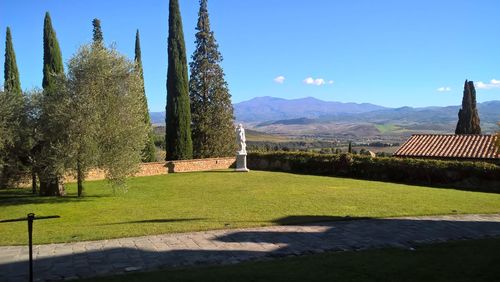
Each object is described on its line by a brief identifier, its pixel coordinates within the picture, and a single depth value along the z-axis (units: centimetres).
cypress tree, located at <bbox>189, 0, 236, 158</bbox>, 3909
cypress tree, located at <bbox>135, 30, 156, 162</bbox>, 3347
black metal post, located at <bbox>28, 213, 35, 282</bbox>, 522
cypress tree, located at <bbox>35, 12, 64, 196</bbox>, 1912
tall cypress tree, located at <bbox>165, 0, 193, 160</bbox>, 3259
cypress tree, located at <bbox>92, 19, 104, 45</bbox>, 3647
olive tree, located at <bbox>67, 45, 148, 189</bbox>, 1677
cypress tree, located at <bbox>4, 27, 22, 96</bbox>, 2992
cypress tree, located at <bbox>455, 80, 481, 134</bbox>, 4025
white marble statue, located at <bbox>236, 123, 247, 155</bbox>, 3052
